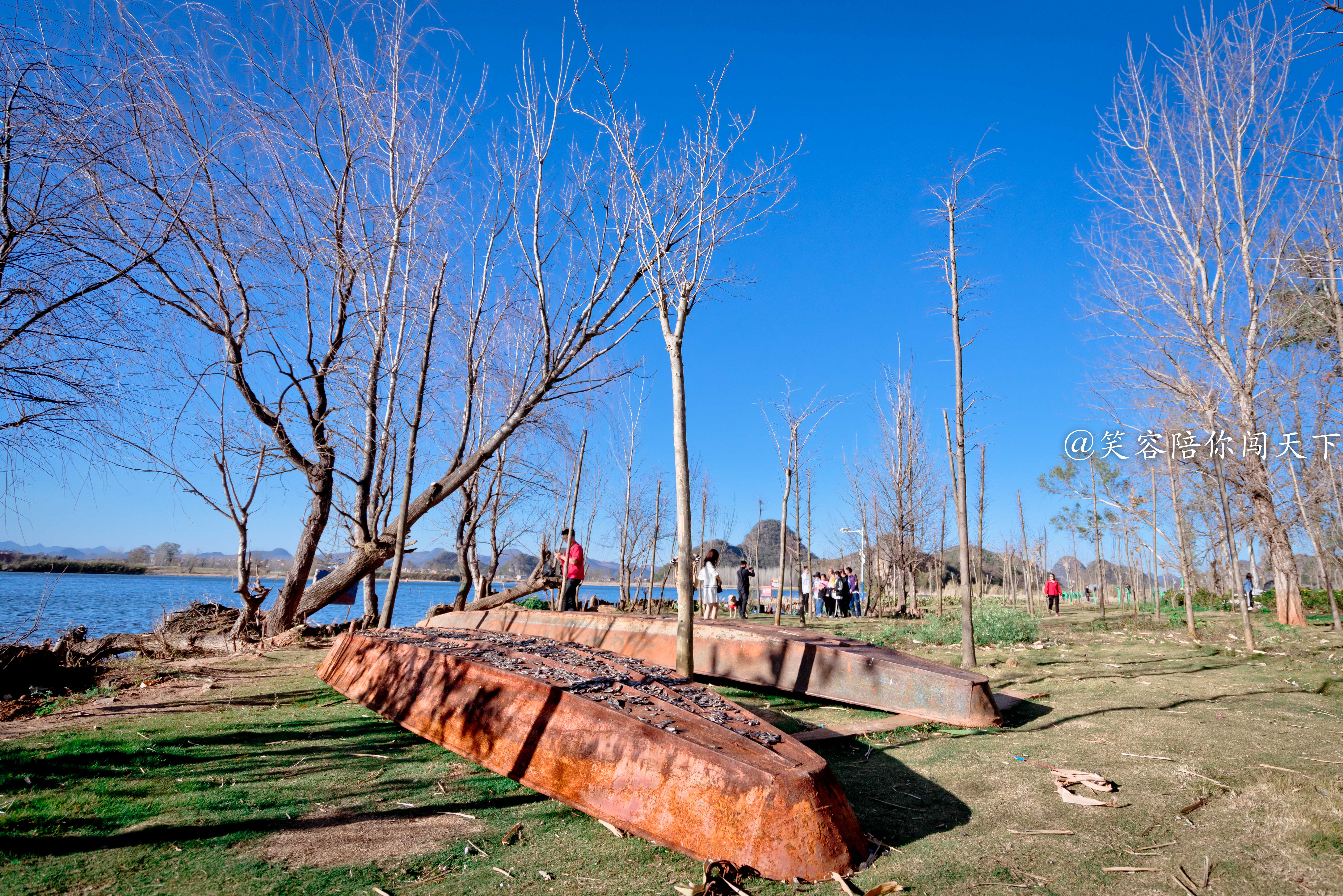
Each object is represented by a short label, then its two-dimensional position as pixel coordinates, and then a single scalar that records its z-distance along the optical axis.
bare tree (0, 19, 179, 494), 3.44
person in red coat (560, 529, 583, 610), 13.44
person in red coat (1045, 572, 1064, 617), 24.89
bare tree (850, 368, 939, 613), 22.34
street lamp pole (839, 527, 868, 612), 23.66
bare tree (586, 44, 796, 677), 5.43
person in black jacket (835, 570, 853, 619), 24.86
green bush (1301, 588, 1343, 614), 20.91
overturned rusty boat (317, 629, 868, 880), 2.88
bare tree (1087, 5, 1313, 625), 15.96
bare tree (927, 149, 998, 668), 7.88
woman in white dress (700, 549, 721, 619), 14.29
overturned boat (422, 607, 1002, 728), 5.66
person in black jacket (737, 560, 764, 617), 17.05
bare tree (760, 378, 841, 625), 17.44
